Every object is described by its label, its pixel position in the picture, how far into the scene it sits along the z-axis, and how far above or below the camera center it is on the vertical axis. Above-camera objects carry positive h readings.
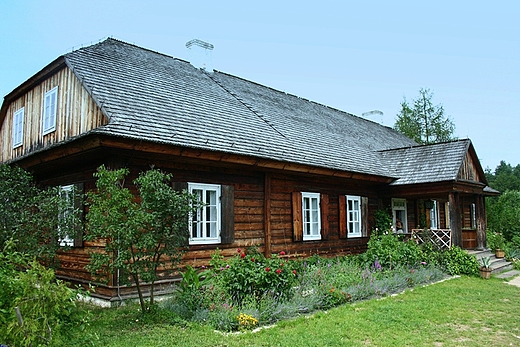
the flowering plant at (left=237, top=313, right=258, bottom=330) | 6.24 -1.48
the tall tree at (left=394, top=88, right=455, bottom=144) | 36.84 +8.40
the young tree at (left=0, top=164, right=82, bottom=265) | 7.14 +0.01
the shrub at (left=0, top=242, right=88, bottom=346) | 3.62 -0.77
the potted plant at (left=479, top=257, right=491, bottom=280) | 12.02 -1.51
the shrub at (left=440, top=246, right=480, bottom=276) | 12.23 -1.28
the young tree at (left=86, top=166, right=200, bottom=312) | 6.19 +0.00
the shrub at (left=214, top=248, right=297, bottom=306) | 7.16 -1.00
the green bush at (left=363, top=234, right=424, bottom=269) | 11.23 -0.93
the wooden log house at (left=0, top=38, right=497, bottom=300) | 8.81 +1.57
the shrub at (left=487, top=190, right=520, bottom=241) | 20.89 +0.09
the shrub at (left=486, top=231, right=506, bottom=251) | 17.28 -1.01
